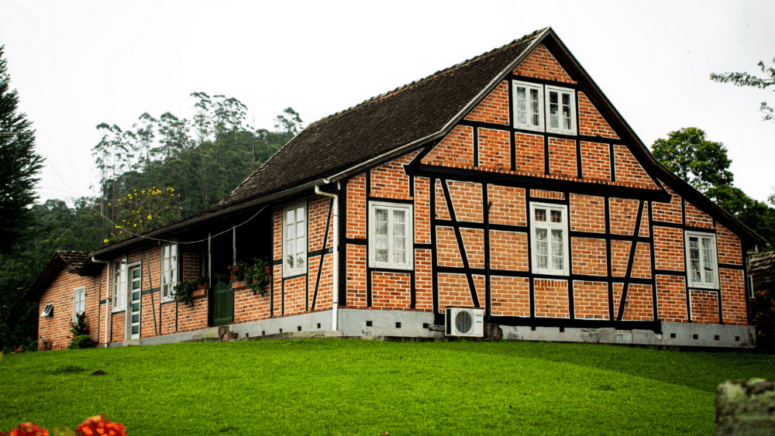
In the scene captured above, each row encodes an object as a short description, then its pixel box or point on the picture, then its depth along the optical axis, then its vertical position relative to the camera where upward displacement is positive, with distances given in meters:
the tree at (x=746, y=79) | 21.02 +5.65
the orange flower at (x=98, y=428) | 5.65 -0.60
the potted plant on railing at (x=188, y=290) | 22.79 +0.98
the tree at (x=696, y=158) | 38.25 +6.98
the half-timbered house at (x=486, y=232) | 18.53 +2.13
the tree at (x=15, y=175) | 25.30 +4.38
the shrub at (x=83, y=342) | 27.67 -0.34
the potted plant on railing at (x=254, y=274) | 20.25 +1.23
